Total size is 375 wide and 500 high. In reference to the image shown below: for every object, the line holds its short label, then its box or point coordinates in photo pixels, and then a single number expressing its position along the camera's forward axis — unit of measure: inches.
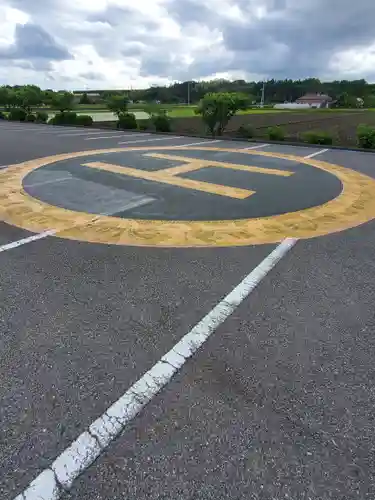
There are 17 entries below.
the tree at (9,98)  1205.1
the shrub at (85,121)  794.8
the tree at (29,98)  1144.8
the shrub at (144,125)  717.9
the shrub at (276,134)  543.8
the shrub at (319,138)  503.2
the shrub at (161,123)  660.1
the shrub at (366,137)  450.3
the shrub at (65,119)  812.0
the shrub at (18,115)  971.9
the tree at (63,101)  959.6
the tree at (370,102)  2920.8
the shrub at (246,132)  579.6
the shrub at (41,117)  908.5
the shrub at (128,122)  713.6
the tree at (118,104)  832.9
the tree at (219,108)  610.5
